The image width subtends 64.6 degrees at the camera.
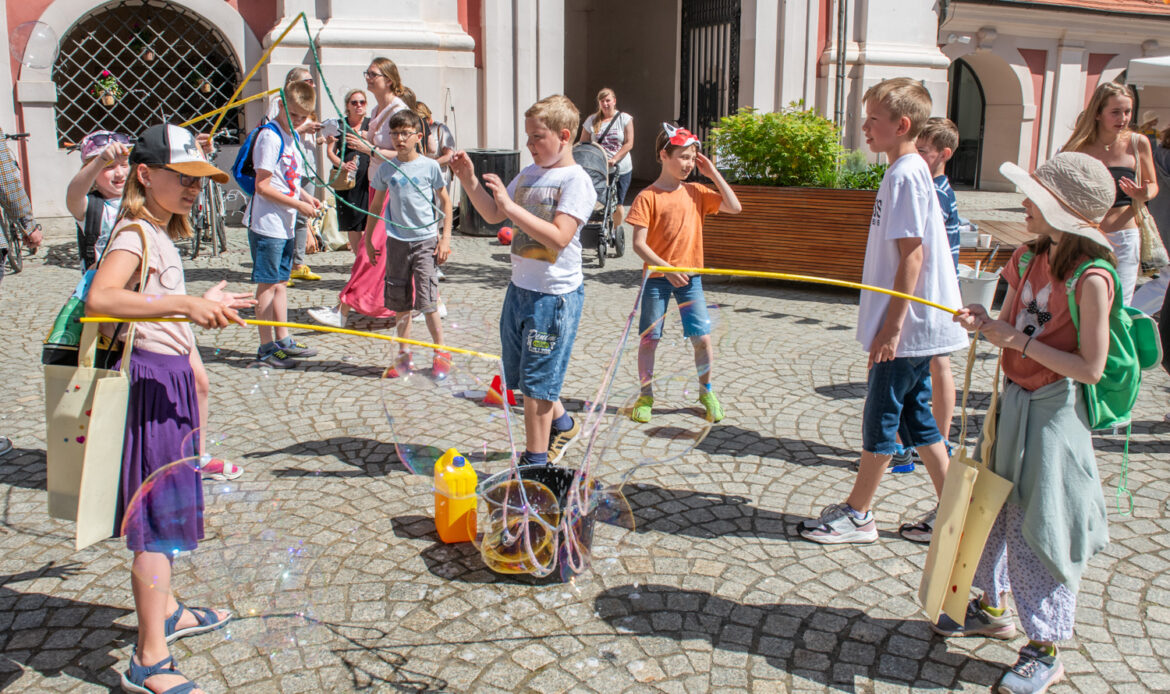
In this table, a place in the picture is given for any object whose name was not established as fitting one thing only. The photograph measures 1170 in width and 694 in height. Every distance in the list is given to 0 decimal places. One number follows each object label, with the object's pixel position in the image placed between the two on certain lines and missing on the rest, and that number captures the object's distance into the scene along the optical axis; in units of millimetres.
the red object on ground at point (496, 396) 3955
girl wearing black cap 2609
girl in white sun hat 2611
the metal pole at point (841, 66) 11930
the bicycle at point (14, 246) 8713
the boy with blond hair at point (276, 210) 5762
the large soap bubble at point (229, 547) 2648
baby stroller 9609
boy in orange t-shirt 4812
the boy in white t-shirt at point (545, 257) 3715
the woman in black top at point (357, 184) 8055
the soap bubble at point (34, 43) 8495
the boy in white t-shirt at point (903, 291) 3396
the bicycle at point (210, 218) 9703
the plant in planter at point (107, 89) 10797
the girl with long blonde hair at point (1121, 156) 4887
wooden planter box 8391
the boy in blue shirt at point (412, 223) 5863
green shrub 8781
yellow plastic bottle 3594
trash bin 11578
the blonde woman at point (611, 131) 10625
